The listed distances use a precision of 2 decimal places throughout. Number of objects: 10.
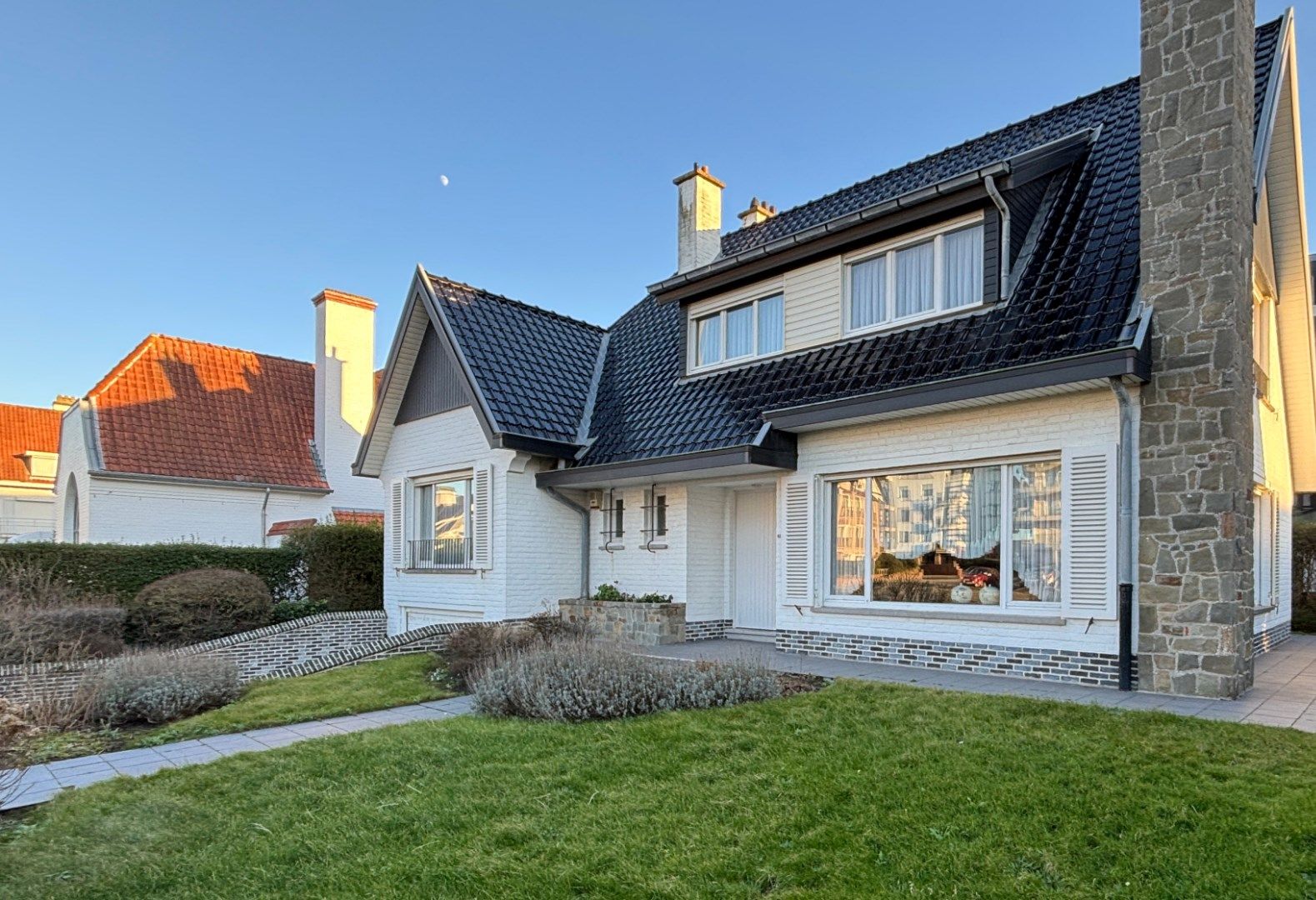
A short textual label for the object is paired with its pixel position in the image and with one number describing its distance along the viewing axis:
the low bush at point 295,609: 16.23
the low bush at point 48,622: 11.36
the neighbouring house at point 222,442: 20.05
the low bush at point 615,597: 12.87
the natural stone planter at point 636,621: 12.20
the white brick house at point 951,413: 7.76
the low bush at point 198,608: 13.69
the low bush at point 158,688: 8.66
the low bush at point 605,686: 7.29
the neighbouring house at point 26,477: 32.69
